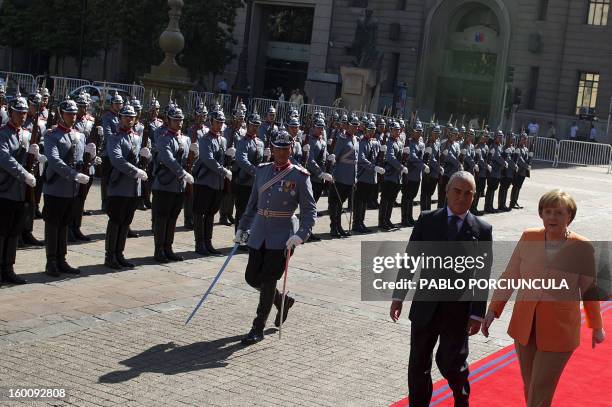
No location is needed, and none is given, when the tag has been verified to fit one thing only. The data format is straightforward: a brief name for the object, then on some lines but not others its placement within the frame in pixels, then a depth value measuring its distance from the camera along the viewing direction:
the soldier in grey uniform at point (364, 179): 18.81
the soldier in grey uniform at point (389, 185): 19.48
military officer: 10.10
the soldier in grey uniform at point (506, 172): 25.14
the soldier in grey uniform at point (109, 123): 16.22
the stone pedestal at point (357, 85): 46.56
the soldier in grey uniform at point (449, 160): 22.03
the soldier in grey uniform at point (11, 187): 11.55
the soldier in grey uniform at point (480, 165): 23.84
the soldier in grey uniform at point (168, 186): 13.80
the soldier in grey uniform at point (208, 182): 14.80
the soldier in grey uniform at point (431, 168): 21.41
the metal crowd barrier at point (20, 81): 33.09
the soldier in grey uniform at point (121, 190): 12.96
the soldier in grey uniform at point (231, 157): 15.83
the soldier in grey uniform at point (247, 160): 15.91
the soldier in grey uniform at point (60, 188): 12.17
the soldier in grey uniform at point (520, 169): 25.58
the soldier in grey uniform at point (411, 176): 20.33
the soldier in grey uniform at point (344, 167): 18.25
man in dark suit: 7.43
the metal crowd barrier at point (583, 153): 41.75
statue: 49.81
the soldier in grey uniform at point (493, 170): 24.64
